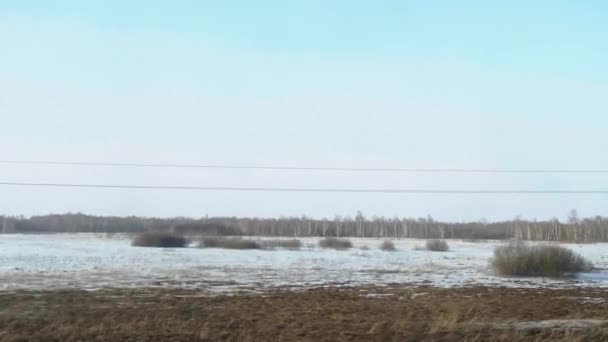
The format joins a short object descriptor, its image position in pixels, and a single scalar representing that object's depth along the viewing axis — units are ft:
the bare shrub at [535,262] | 159.22
